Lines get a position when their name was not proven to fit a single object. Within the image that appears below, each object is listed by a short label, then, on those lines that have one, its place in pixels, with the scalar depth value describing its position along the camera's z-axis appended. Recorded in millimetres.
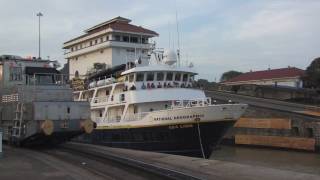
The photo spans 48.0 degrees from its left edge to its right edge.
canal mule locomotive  14289
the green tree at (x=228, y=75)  92297
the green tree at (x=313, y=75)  49318
